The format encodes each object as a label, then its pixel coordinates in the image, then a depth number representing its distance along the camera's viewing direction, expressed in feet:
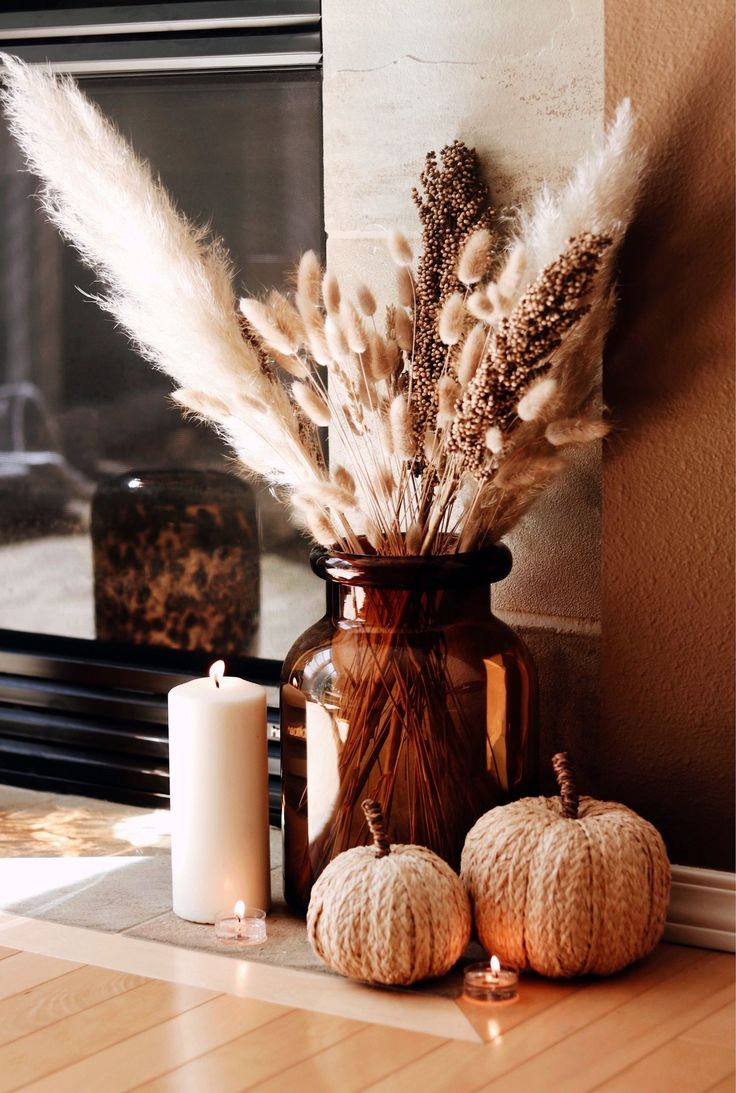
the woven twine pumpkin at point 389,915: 6.18
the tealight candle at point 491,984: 6.23
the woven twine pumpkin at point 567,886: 6.22
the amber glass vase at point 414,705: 6.52
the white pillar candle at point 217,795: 6.61
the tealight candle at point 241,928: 6.57
